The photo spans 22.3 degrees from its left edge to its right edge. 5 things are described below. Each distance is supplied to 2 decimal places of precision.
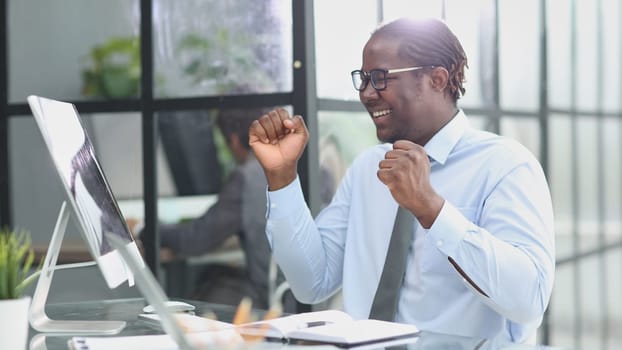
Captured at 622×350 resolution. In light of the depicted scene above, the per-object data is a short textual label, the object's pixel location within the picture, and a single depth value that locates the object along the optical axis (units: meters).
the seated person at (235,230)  3.88
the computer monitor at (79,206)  2.47
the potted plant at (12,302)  2.40
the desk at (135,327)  2.48
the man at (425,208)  2.71
